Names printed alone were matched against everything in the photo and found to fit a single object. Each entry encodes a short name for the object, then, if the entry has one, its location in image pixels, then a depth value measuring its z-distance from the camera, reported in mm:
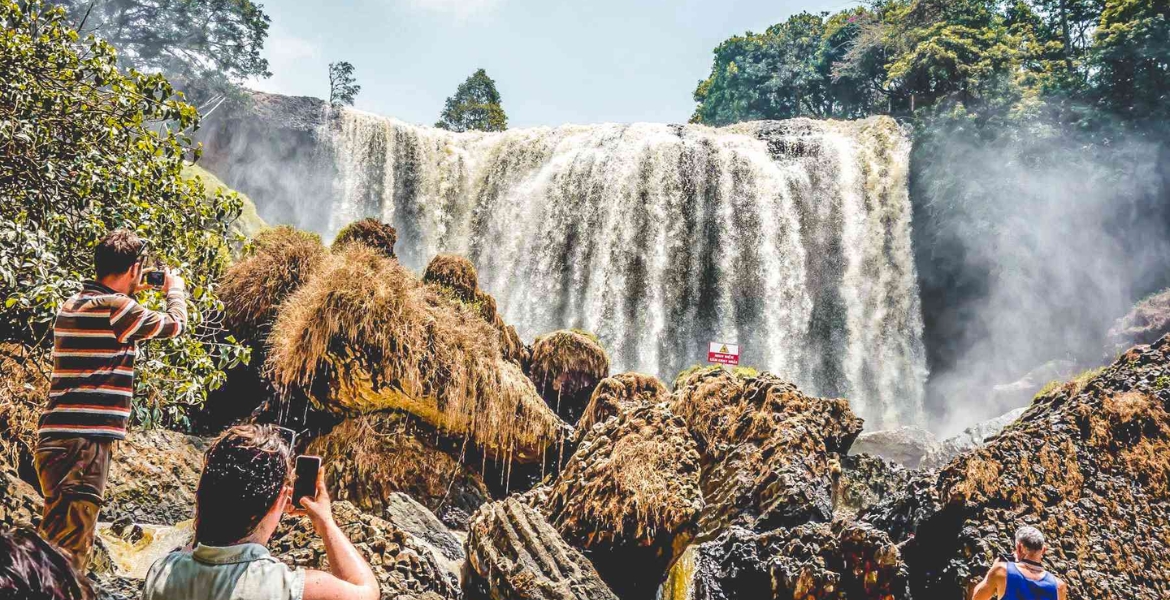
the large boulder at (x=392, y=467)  5672
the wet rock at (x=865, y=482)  7262
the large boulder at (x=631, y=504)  4789
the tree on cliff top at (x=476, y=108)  41062
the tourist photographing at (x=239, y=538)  1707
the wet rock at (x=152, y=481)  5027
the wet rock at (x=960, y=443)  10844
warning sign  10734
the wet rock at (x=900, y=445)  12820
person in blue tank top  3344
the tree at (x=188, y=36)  23078
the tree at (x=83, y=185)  3953
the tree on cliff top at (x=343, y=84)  31047
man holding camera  2855
